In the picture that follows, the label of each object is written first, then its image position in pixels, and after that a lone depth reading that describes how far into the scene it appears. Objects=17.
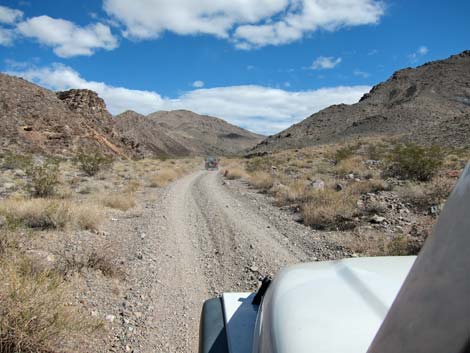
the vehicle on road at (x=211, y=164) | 36.87
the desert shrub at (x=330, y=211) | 8.33
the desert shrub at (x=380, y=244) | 5.98
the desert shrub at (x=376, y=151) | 25.70
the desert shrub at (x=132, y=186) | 14.66
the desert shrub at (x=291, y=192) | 11.67
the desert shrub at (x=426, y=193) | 8.99
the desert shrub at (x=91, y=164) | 20.61
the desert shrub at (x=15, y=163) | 19.45
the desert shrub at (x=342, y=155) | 24.88
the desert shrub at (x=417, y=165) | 13.21
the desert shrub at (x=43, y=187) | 10.96
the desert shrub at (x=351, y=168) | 16.73
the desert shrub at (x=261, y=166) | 25.46
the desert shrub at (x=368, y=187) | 11.44
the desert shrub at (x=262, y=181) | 16.21
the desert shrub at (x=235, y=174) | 22.89
